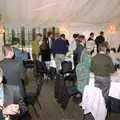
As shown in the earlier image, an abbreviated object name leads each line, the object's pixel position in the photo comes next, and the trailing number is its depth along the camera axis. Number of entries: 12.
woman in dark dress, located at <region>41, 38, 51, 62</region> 4.67
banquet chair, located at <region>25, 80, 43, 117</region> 2.72
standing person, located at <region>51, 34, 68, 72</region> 4.48
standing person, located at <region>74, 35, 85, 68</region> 4.13
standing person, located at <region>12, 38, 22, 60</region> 3.60
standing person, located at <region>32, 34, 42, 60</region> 4.88
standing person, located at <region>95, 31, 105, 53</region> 5.52
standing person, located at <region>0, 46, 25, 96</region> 2.50
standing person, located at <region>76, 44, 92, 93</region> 2.92
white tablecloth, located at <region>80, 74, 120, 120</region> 2.33
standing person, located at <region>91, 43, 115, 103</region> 2.68
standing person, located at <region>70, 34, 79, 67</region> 4.31
